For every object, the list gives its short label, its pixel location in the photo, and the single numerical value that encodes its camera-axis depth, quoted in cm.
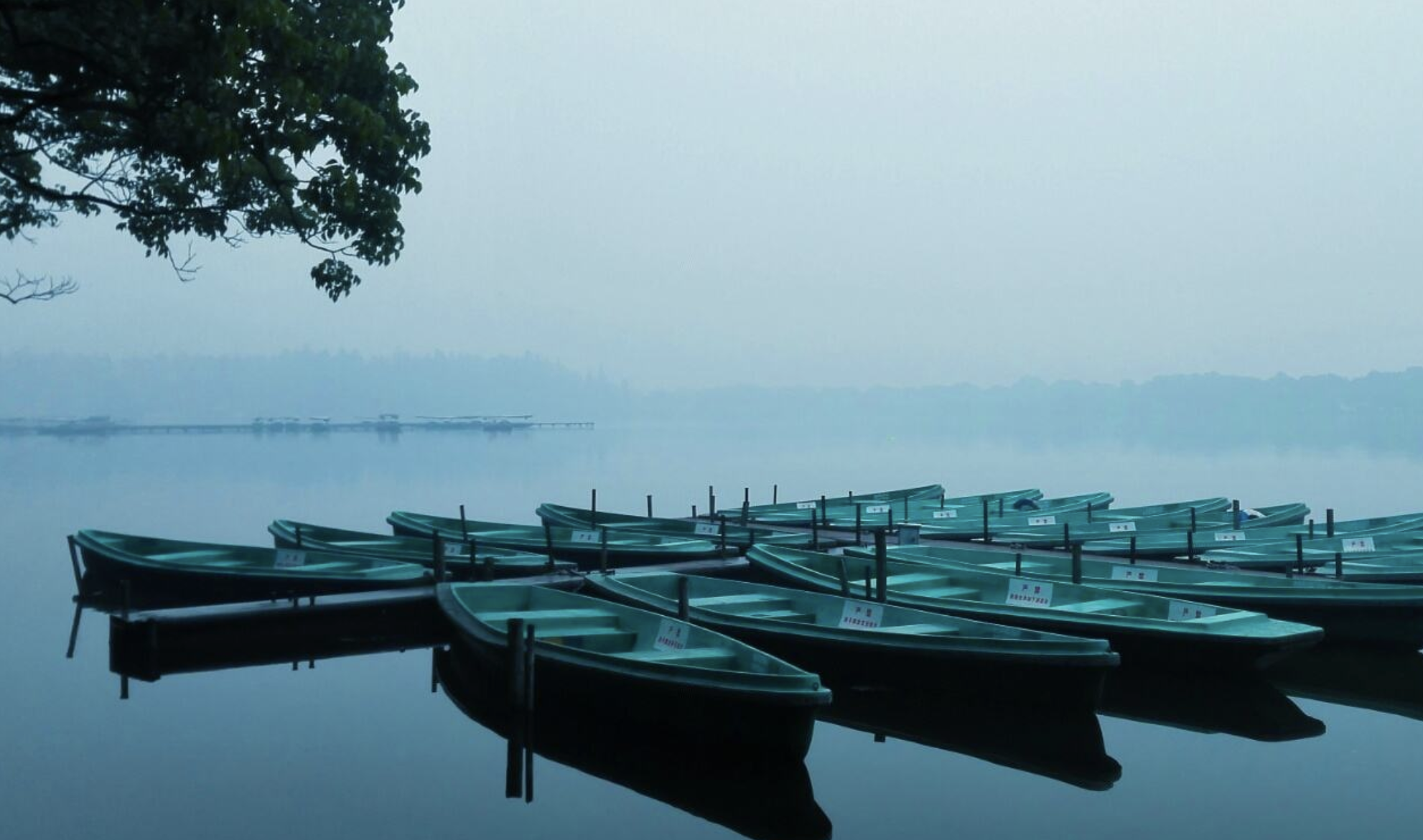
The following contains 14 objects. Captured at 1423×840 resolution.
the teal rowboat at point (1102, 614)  1320
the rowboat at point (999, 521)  2478
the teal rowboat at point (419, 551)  1846
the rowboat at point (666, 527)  2259
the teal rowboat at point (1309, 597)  1539
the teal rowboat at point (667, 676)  1032
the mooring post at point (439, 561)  1670
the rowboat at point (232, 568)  1825
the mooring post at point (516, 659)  1141
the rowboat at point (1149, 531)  2186
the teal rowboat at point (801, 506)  2908
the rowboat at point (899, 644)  1196
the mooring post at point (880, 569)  1473
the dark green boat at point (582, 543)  2089
